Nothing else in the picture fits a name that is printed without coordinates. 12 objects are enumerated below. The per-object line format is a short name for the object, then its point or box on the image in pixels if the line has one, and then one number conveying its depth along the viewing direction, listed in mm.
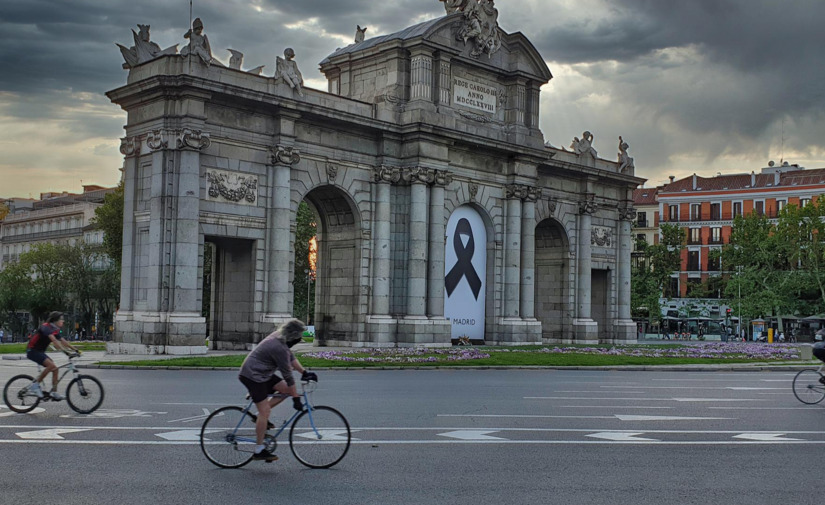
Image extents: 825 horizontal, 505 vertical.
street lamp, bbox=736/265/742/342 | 86312
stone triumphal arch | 37188
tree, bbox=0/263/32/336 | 88938
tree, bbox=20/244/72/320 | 87750
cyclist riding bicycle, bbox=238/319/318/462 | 11484
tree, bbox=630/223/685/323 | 89812
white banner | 47844
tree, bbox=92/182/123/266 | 66125
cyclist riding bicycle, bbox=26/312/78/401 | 17031
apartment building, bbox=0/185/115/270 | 105062
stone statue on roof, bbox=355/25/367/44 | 49719
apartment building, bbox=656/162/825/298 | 98125
